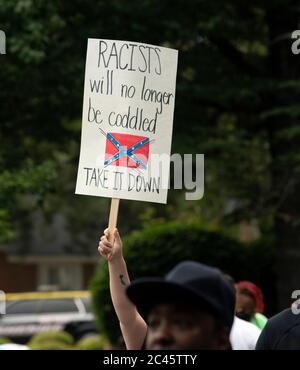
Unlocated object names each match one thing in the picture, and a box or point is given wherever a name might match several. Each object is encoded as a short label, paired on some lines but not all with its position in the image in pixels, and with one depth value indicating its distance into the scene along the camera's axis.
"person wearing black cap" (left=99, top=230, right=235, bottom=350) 3.55
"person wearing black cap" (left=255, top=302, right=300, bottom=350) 5.35
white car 26.82
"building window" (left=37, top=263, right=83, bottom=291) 54.56
